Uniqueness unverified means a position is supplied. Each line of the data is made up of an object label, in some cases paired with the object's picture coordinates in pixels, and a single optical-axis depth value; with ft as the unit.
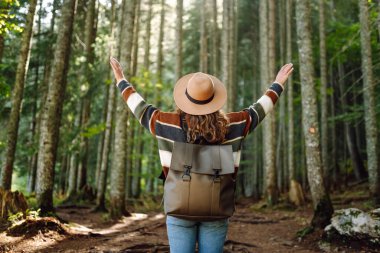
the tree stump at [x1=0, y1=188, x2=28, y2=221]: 24.86
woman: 9.59
